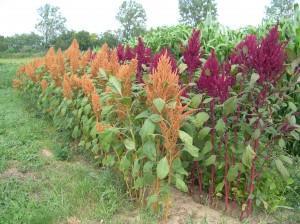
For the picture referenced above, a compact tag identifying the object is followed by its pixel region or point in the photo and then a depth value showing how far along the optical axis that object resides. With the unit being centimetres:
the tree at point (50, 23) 4461
